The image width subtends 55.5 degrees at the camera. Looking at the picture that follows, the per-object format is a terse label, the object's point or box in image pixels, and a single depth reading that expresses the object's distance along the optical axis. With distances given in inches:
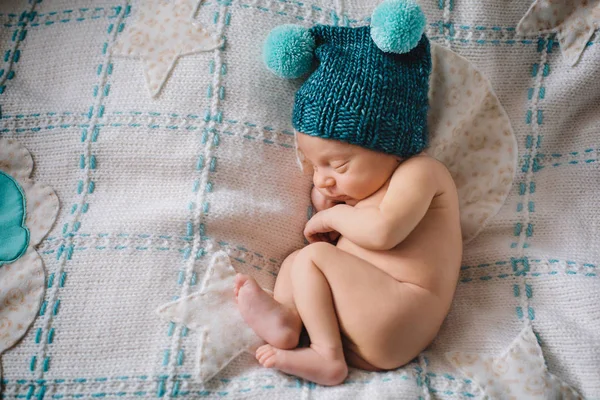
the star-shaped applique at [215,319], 36.5
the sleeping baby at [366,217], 36.9
